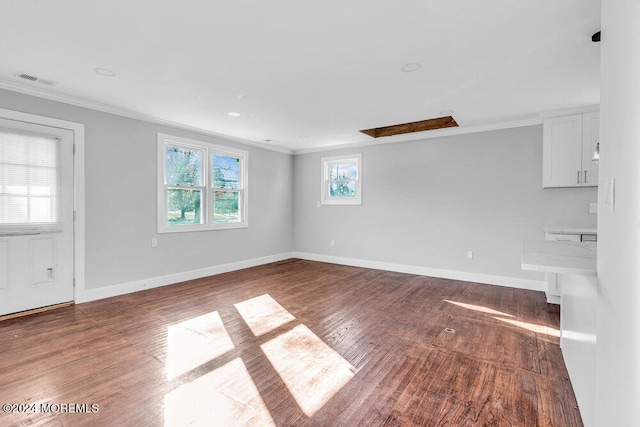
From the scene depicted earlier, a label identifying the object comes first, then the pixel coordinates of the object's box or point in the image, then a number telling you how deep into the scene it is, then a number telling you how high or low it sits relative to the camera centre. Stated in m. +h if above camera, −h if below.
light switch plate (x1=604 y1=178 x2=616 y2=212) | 1.09 +0.07
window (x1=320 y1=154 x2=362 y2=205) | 5.92 +0.64
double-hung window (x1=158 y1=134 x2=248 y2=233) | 4.51 +0.41
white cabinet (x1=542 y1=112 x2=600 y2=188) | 3.70 +0.82
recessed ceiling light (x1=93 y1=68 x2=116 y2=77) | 2.77 +1.33
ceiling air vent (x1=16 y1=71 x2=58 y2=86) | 2.91 +1.33
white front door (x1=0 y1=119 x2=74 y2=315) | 3.14 -0.09
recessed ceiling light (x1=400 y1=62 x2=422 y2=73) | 2.68 +1.36
